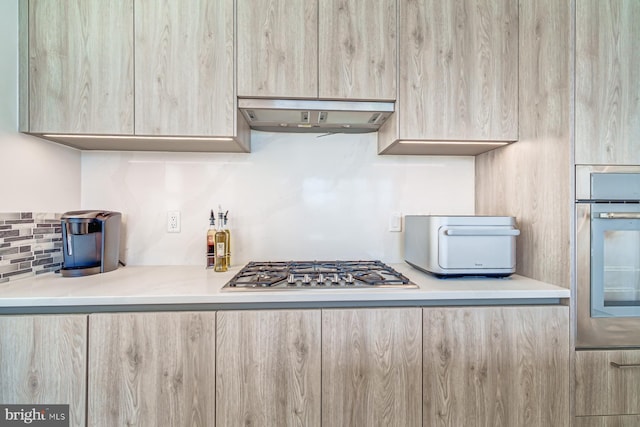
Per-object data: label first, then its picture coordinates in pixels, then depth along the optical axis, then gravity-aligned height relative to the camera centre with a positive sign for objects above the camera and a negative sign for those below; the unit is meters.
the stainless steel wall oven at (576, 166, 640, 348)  1.14 -0.11
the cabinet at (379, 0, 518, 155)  1.34 +0.67
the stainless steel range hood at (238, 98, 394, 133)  1.34 +0.50
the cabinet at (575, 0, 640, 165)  1.14 +0.52
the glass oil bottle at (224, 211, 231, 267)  1.56 -0.16
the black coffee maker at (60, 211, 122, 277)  1.34 -0.15
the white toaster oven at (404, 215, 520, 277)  1.29 -0.15
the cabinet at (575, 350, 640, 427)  1.13 -0.70
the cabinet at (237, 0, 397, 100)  1.30 +0.75
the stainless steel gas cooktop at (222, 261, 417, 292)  1.16 -0.29
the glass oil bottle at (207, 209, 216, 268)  1.56 -0.18
